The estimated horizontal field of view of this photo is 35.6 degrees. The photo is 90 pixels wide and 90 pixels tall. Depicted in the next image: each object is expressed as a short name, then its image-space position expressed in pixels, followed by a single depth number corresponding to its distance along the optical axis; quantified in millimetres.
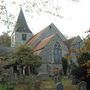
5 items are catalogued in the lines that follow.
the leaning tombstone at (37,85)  12463
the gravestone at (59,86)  10062
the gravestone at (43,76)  17003
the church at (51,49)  24620
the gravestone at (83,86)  10625
